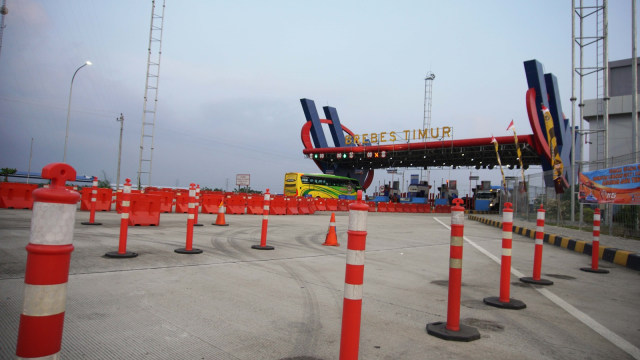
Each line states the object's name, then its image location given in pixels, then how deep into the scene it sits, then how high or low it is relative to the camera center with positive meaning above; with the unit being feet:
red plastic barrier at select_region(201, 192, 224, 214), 66.69 -2.52
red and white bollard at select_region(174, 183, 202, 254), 24.63 -2.61
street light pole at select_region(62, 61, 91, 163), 89.27 +16.61
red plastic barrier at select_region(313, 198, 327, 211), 100.89 -2.34
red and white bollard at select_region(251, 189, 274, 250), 28.45 -3.49
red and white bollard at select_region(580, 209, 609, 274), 26.37 -2.60
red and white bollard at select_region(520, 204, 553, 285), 20.33 -2.66
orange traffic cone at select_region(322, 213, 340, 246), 34.01 -3.56
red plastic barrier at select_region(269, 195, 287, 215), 77.87 -2.70
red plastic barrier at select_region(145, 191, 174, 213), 61.72 -2.59
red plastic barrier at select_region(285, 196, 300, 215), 82.17 -2.67
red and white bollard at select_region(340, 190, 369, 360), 8.27 -1.86
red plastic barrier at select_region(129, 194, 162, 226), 39.37 -2.60
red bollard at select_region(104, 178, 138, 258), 21.86 -2.73
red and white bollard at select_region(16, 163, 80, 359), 5.31 -1.31
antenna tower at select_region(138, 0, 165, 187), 117.39 +26.08
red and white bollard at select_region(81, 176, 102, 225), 37.17 -2.94
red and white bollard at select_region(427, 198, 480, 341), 12.52 -2.66
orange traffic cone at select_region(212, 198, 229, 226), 45.27 -3.44
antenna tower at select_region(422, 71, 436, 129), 227.20 +70.05
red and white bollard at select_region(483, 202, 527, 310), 15.75 -2.72
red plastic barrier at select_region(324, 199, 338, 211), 105.09 -2.29
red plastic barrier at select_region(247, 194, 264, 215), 71.72 -2.69
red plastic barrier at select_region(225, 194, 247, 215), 70.33 -2.56
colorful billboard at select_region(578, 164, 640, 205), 38.63 +2.92
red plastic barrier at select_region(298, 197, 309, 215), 85.88 -2.64
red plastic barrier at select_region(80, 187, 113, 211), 53.62 -2.53
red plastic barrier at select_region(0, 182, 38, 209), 49.70 -2.40
